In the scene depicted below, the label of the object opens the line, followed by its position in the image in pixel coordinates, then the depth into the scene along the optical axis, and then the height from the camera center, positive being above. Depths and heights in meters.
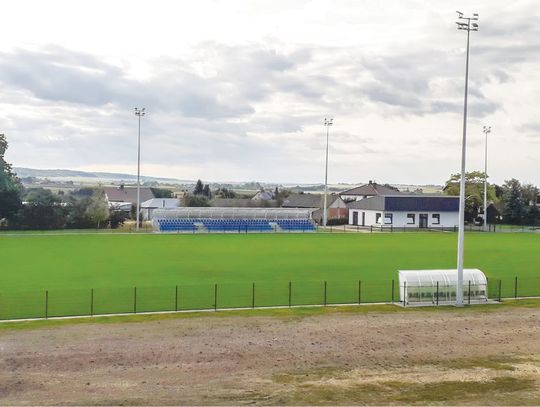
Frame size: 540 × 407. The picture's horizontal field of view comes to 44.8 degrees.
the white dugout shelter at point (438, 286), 29.75 -3.59
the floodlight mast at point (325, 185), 87.82 +2.65
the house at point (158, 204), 104.99 -0.64
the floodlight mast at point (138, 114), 78.19 +10.17
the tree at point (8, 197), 75.75 -0.16
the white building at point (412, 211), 89.25 -0.50
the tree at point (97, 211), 79.62 -1.58
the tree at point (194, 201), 113.76 -0.04
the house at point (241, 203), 121.61 -0.08
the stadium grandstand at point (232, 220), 78.25 -2.26
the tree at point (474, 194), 99.44 +2.43
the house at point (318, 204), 104.66 +0.03
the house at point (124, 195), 143.04 +0.99
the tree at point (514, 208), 102.00 +0.40
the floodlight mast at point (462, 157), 29.53 +2.37
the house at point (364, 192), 127.90 +2.88
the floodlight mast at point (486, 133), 84.00 +9.93
